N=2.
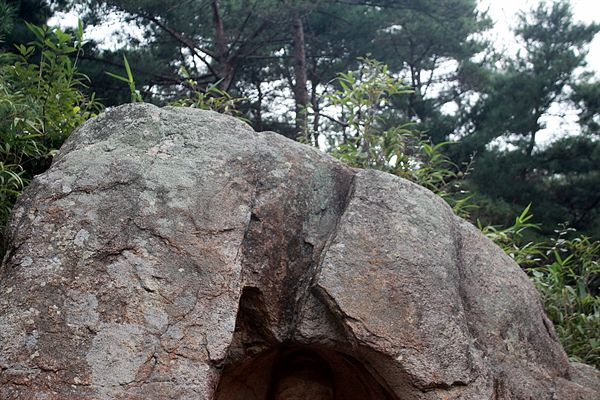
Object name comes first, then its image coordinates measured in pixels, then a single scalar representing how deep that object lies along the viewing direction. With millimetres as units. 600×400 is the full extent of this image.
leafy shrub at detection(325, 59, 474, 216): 4914
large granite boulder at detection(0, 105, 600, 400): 2783
